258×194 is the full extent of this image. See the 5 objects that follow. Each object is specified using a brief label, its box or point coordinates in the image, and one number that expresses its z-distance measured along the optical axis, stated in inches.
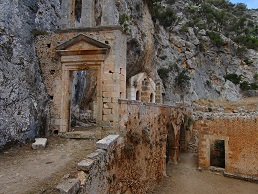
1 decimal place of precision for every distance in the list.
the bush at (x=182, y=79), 1111.6
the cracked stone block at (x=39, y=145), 234.7
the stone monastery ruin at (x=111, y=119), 232.8
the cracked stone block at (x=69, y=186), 121.3
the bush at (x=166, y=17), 1229.7
